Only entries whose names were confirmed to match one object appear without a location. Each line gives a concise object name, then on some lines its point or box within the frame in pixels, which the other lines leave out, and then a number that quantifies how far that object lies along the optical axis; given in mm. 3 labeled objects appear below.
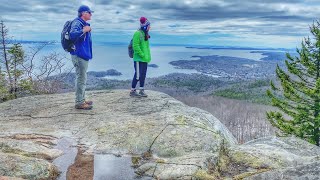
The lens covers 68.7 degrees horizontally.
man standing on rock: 6782
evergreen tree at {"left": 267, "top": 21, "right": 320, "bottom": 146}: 17426
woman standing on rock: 8233
